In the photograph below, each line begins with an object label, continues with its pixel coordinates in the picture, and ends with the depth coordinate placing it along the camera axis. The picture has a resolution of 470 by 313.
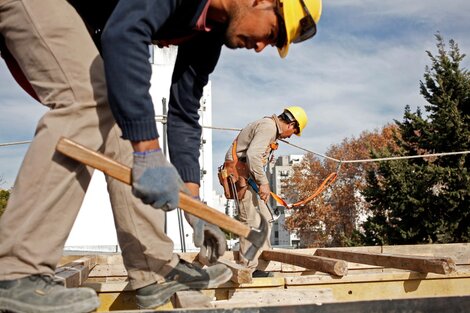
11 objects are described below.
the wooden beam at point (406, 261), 3.01
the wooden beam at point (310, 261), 3.13
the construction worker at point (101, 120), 1.81
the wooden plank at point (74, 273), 2.46
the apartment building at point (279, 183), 84.57
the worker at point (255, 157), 6.73
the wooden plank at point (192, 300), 2.10
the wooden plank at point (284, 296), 2.23
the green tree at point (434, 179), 16.23
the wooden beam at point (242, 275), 2.83
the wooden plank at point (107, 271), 4.43
